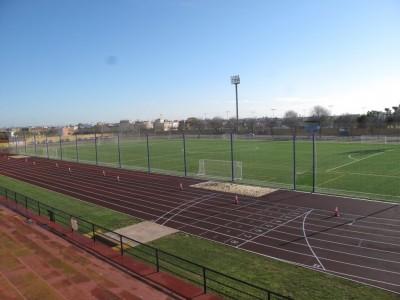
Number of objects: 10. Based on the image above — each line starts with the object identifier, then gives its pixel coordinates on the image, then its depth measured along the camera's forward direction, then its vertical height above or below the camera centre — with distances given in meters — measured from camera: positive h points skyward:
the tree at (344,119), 135.38 +0.81
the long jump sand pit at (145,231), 18.14 -5.39
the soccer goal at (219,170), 34.88 -4.57
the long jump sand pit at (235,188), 26.49 -4.88
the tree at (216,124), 169.94 +0.32
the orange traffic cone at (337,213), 20.27 -5.01
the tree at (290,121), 158.55 +0.58
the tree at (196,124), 179.43 +0.49
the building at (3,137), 89.26 -1.90
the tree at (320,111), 193.75 +5.54
